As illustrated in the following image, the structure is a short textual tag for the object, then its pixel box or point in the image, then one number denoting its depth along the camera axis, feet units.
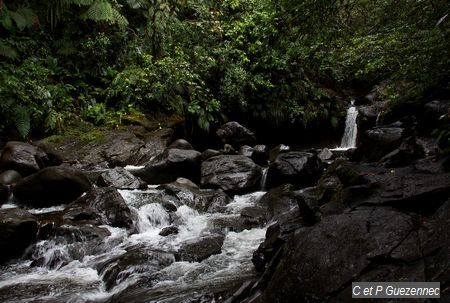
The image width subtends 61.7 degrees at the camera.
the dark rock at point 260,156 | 35.81
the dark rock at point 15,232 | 17.13
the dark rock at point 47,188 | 22.34
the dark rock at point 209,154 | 32.91
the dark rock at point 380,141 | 22.71
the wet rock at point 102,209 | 20.59
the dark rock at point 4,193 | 22.20
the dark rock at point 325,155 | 35.01
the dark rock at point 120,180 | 25.41
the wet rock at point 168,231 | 20.31
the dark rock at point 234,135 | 41.01
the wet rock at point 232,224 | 20.92
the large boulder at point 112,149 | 31.07
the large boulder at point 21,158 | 25.49
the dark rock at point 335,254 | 9.47
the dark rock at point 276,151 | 36.87
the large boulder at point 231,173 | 27.68
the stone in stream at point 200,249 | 17.17
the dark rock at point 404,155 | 18.24
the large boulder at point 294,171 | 28.35
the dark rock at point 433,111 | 20.51
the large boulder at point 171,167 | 28.84
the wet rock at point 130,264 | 15.38
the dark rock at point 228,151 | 35.17
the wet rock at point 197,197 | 24.29
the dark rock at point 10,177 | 23.96
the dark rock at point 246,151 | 35.83
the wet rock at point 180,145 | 34.31
